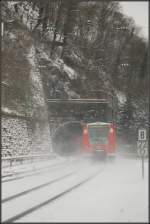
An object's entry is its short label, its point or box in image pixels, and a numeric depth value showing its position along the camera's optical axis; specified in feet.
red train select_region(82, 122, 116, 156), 140.80
